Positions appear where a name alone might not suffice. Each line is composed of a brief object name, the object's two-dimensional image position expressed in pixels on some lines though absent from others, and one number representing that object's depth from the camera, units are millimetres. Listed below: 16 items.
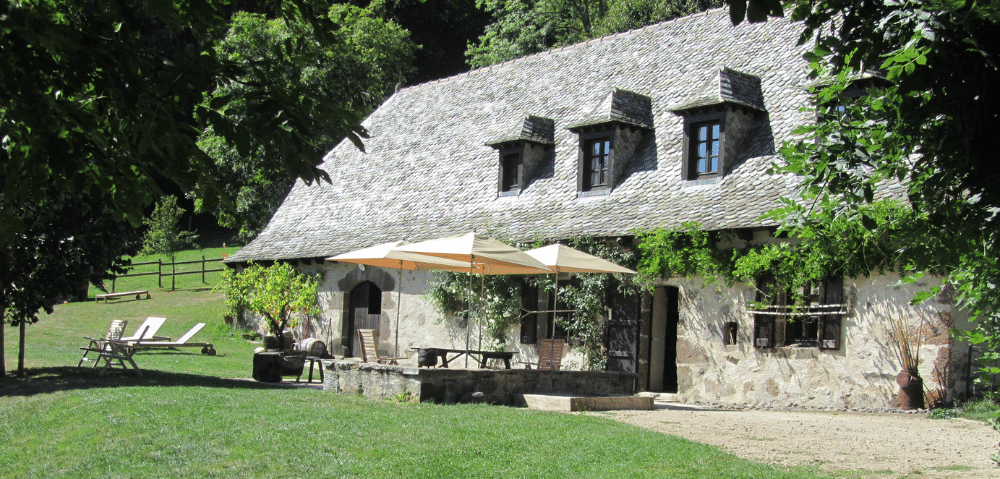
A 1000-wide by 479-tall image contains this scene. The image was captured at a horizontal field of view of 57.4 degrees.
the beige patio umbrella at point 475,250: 11805
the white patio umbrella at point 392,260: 12201
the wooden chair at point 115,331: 15228
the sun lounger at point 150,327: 16578
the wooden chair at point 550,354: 12992
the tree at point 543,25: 31375
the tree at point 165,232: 35812
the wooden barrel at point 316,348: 17328
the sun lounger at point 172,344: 17578
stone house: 12422
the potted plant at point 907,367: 11453
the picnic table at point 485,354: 12562
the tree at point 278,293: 19844
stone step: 11102
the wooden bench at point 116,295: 30012
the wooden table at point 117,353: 13852
